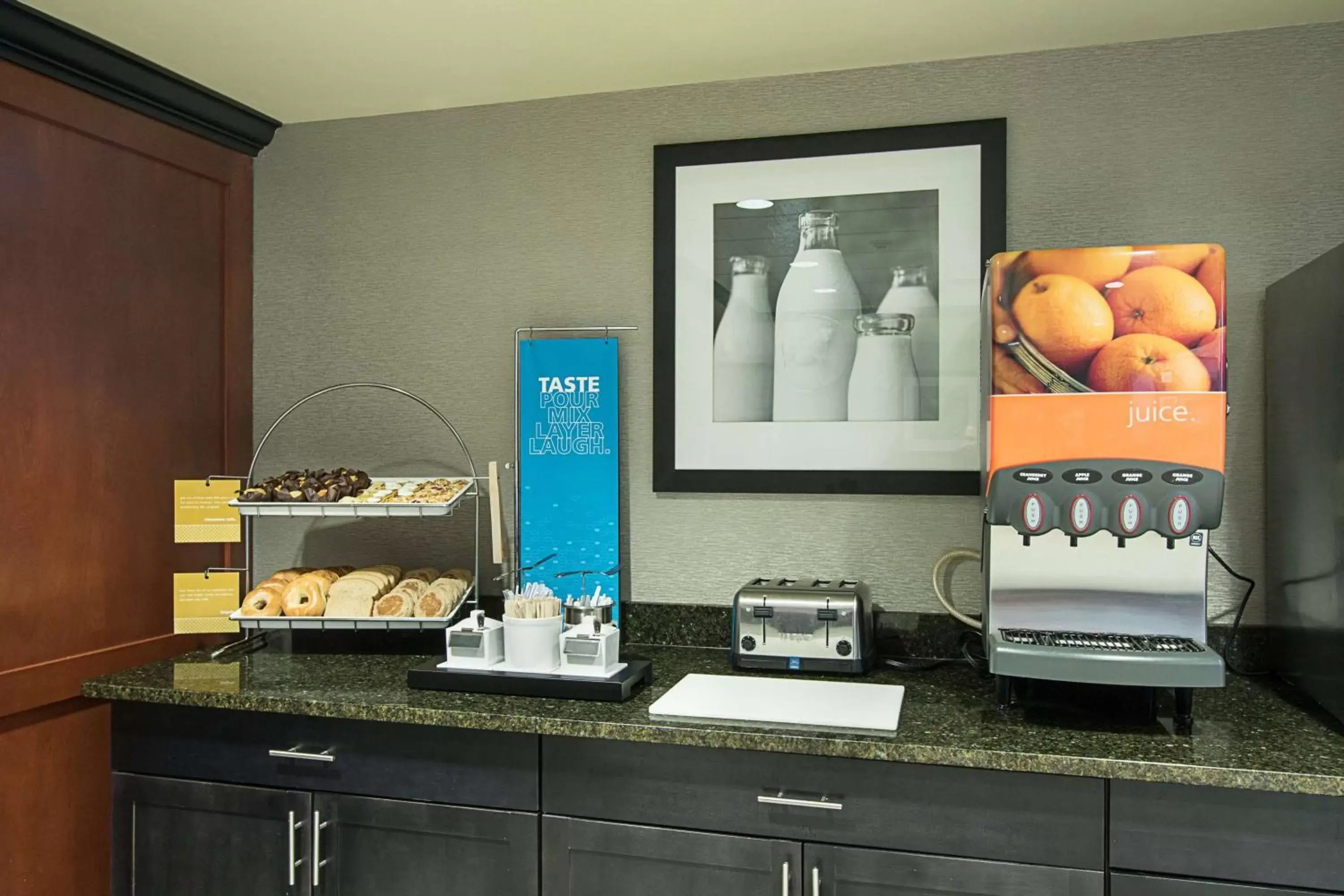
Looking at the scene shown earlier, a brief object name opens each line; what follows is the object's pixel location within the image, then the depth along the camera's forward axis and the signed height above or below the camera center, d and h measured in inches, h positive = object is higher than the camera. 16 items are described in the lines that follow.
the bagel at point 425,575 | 94.6 -12.2
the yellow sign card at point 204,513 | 94.2 -6.1
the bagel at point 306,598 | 89.0 -13.6
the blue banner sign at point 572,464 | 95.7 -1.3
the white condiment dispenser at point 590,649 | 76.3 -15.7
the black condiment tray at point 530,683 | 74.2 -18.4
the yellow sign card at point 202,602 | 94.1 -14.8
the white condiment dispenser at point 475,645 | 79.5 -16.1
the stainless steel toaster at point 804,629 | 81.7 -15.1
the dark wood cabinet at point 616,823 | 60.5 -26.1
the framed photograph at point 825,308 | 88.3 +13.6
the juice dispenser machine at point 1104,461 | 64.6 -0.6
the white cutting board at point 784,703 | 67.9 -19.0
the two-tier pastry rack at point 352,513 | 86.4 -5.6
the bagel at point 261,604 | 89.4 -14.3
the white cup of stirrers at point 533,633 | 78.0 -14.7
